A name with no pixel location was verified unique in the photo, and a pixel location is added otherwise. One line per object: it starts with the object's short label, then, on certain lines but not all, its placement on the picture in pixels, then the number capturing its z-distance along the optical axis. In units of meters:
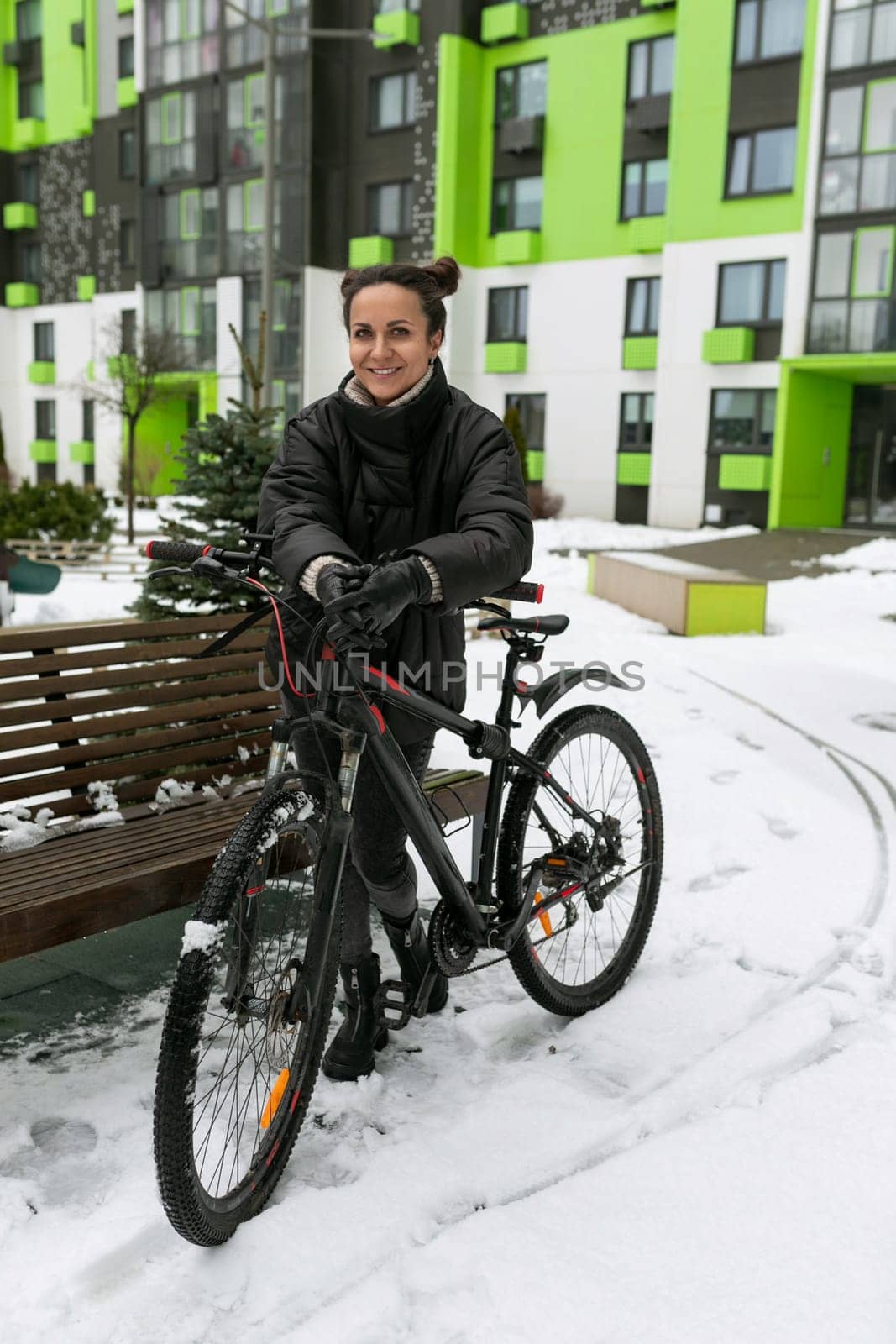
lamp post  15.20
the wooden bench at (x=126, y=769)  2.92
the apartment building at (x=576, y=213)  24.98
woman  2.76
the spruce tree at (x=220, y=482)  6.00
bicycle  2.26
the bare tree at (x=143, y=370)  28.66
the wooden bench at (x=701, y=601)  11.05
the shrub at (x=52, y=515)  19.73
